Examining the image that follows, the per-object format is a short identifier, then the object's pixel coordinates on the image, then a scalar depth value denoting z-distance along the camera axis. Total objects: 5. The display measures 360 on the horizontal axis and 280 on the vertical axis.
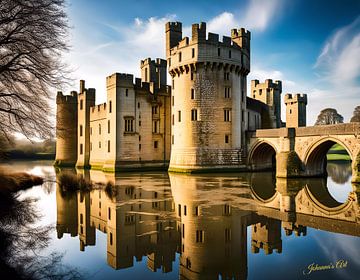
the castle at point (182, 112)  36.59
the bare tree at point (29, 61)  14.28
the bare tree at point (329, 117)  107.88
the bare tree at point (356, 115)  85.40
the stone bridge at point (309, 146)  25.78
